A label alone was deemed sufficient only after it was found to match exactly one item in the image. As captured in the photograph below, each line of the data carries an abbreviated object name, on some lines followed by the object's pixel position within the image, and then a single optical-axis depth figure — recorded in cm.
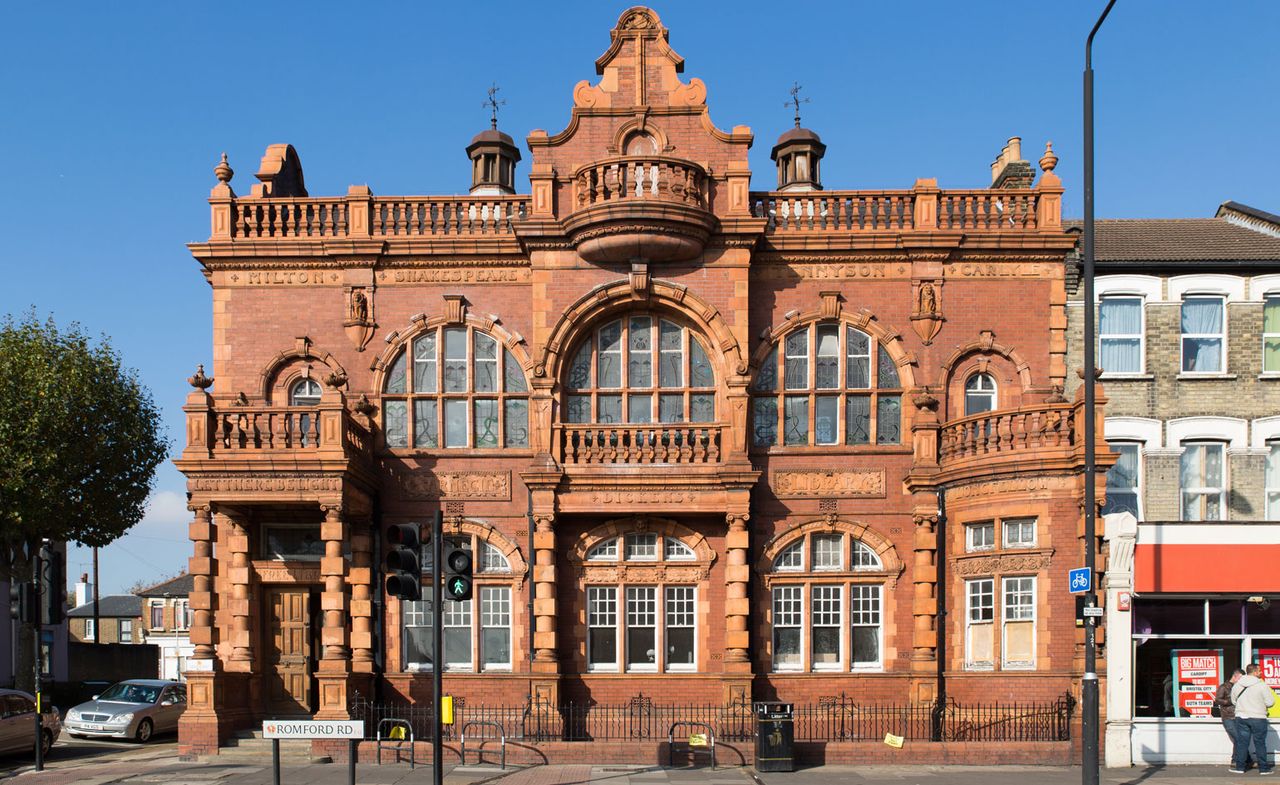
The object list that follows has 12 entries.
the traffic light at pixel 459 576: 1423
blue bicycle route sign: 1580
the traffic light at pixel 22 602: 2062
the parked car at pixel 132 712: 2464
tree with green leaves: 2803
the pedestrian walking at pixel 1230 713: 1916
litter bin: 1917
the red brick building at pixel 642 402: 2264
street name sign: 1427
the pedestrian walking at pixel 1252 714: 1894
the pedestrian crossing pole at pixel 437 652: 1420
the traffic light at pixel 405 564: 1361
